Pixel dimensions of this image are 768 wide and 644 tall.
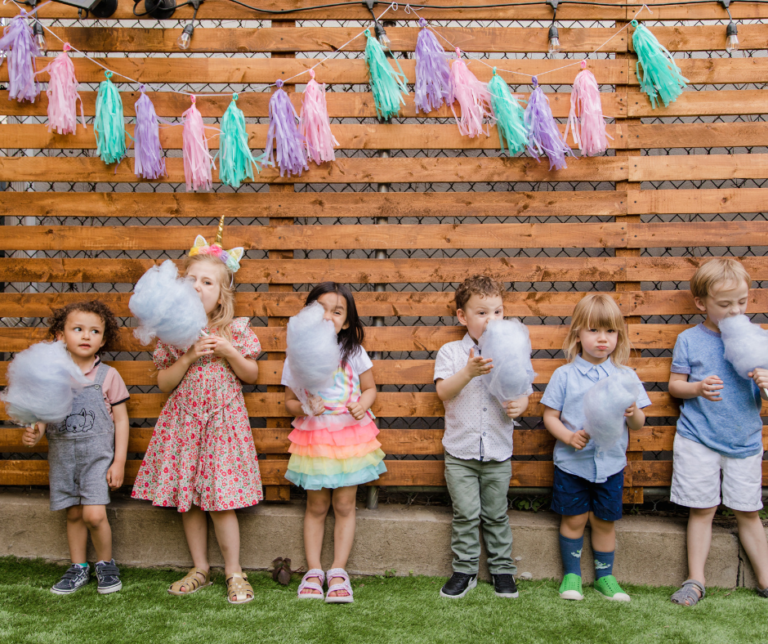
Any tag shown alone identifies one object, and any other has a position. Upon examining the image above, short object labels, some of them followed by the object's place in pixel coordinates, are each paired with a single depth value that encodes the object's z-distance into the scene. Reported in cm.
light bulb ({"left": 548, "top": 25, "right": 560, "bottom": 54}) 309
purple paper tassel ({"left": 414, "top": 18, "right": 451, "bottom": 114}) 304
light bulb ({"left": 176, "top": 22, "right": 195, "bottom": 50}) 312
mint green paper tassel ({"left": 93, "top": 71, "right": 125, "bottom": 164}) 306
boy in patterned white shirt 286
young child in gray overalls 285
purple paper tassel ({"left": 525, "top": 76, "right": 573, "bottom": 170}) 304
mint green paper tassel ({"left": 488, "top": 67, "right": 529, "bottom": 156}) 304
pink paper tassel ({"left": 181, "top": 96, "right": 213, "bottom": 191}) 304
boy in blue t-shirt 288
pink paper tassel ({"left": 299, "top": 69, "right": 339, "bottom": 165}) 304
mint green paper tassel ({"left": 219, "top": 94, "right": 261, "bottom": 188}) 305
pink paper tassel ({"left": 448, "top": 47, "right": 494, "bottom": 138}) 305
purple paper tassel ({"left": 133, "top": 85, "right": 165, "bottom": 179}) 307
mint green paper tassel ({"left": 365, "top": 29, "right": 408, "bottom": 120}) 305
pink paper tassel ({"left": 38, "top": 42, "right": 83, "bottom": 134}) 307
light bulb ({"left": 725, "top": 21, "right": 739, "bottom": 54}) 312
